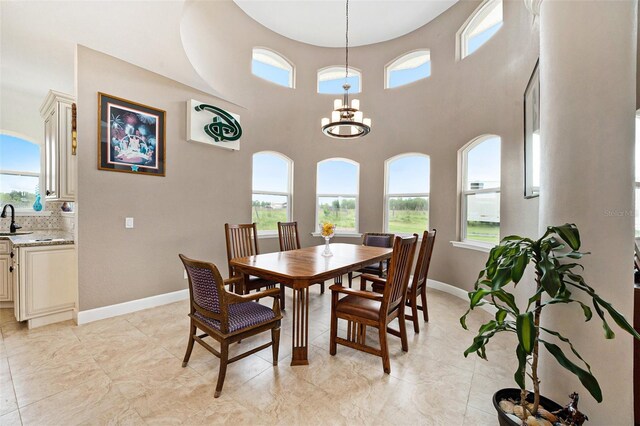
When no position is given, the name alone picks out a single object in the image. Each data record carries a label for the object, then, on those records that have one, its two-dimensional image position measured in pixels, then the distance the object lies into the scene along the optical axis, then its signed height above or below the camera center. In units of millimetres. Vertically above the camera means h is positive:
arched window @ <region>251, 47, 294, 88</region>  4688 +2646
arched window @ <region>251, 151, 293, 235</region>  4766 +375
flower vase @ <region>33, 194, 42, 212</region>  3951 +57
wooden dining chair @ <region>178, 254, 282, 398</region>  1760 -778
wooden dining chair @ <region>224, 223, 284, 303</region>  2796 -443
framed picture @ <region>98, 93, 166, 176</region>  3052 +887
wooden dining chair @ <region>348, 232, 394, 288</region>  3793 -470
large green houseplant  1168 -407
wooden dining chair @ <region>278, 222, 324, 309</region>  3807 -385
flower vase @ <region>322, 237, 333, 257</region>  3012 -477
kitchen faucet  3484 -154
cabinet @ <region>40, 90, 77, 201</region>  3059 +723
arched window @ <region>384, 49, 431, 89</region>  4645 +2606
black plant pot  1304 -1019
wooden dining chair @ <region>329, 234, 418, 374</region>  2064 -802
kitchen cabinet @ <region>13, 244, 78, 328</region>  2705 -795
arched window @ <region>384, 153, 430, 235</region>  4676 +321
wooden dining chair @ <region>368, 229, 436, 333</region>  2578 -752
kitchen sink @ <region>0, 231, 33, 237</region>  3224 -312
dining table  2102 -506
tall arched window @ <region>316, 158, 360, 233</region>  5367 +359
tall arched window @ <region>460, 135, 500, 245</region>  3523 +298
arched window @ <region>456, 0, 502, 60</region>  3557 +2643
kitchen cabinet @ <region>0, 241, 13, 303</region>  3084 -757
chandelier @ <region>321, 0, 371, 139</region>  3164 +1114
